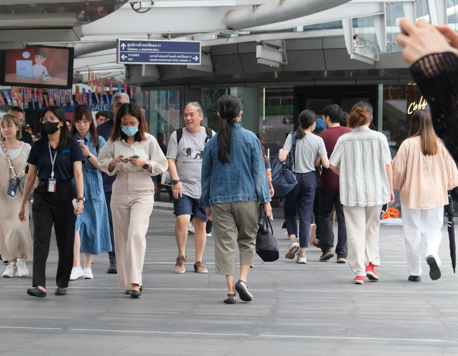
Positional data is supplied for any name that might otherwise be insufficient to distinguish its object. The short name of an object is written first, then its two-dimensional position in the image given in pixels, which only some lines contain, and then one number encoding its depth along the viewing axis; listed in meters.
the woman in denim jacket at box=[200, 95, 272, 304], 12.21
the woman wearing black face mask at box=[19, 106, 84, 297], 12.64
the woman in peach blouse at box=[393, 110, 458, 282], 14.34
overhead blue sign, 26.53
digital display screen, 27.86
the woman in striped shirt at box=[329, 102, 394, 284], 14.26
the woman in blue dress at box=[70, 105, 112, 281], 14.87
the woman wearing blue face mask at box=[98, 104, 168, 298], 12.66
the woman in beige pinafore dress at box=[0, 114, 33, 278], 15.05
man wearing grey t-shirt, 15.43
